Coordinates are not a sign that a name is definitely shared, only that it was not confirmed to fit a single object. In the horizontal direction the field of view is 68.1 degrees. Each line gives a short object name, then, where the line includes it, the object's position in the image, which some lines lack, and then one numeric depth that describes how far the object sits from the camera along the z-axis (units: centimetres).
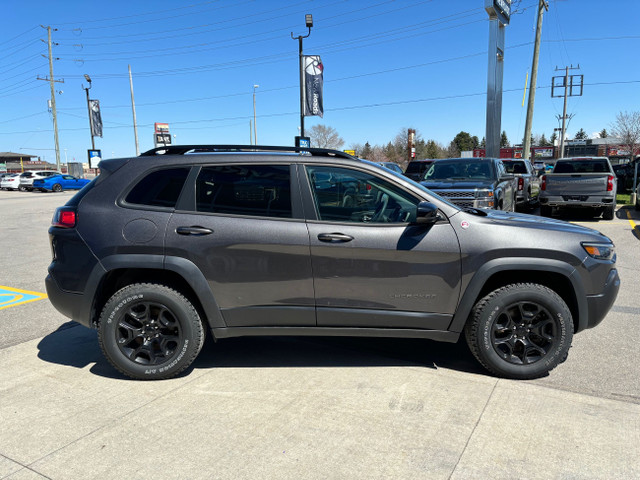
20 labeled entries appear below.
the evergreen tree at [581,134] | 14612
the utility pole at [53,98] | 4438
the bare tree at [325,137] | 6456
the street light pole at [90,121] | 4141
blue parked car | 3609
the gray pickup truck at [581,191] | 1308
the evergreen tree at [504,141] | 13079
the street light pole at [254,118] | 5712
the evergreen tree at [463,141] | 10869
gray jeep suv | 354
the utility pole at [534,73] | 2502
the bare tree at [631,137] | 4681
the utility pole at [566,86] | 5345
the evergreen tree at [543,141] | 14538
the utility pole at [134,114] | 4278
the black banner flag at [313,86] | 2211
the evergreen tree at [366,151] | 7990
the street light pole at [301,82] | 2120
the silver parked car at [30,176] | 3675
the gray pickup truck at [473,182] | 968
